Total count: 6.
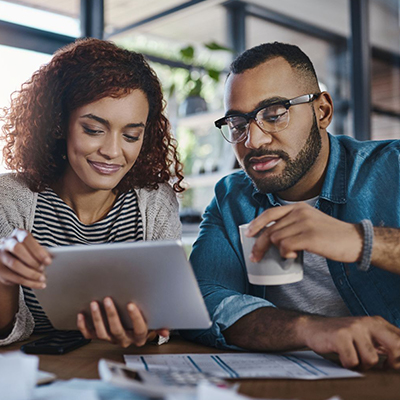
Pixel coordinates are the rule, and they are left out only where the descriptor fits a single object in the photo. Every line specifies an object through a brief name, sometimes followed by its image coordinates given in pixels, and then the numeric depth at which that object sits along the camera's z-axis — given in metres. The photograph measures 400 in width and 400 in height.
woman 1.32
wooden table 0.71
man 1.07
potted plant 3.95
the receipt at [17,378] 0.62
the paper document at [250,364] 0.80
